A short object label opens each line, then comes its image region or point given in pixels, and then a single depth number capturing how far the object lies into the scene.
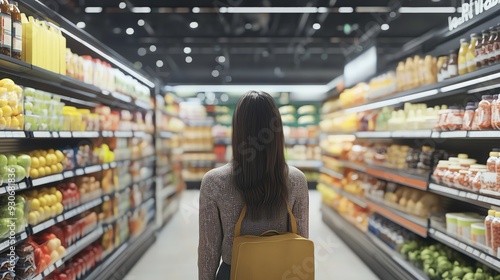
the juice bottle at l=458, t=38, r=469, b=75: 3.60
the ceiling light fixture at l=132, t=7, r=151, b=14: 8.29
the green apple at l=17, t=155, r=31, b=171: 2.98
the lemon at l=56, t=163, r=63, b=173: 3.67
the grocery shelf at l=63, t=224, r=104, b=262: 3.84
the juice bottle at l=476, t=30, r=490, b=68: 3.26
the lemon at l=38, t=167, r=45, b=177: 3.33
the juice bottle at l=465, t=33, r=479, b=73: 3.42
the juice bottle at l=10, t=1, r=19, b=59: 2.78
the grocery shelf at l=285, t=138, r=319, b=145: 12.78
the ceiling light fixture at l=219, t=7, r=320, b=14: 7.64
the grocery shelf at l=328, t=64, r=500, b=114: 3.16
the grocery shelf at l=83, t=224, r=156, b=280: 4.38
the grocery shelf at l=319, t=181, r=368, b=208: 6.23
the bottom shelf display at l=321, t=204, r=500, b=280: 3.74
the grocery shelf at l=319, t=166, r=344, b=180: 7.95
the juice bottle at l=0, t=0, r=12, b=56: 2.63
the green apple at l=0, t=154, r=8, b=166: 2.78
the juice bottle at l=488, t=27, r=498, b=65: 3.16
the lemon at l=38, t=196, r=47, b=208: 3.38
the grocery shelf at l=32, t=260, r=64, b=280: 3.16
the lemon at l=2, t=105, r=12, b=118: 2.71
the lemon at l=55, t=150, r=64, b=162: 3.69
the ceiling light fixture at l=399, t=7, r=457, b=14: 7.98
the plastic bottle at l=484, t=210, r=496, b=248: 3.11
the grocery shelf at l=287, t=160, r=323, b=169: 12.80
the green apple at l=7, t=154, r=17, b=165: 2.89
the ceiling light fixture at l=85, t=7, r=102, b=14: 8.22
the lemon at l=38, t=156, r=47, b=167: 3.36
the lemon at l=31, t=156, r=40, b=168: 3.25
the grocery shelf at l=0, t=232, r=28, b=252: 2.66
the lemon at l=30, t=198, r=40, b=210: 3.22
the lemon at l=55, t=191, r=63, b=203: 3.67
